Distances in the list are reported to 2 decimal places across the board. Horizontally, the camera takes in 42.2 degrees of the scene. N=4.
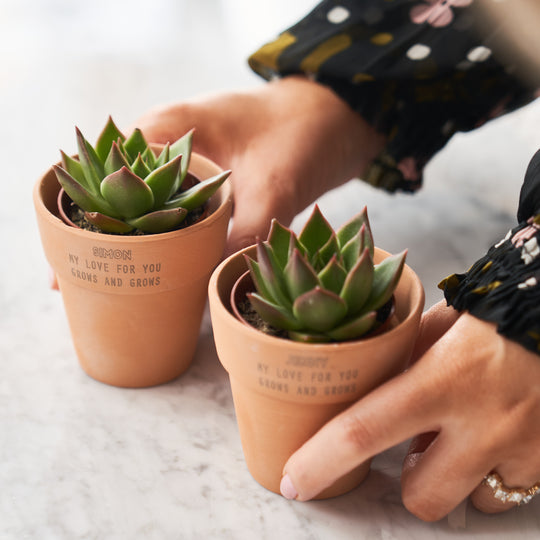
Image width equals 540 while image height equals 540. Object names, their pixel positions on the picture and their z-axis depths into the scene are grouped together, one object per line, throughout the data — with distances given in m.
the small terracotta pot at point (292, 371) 0.51
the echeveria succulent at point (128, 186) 0.62
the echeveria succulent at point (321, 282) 0.51
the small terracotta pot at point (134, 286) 0.63
